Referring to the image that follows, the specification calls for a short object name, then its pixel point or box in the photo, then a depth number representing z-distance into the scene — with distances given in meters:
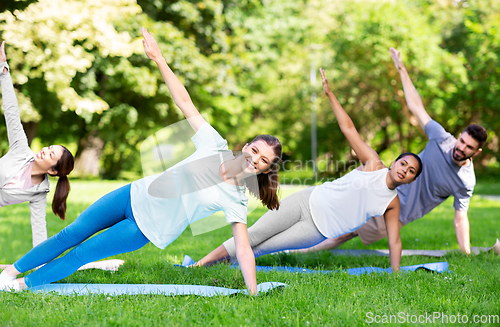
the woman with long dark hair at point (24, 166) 4.04
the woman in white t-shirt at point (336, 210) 4.36
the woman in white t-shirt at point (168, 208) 3.33
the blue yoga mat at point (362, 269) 4.31
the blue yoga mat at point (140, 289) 3.50
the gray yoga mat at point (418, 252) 5.28
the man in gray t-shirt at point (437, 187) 5.04
